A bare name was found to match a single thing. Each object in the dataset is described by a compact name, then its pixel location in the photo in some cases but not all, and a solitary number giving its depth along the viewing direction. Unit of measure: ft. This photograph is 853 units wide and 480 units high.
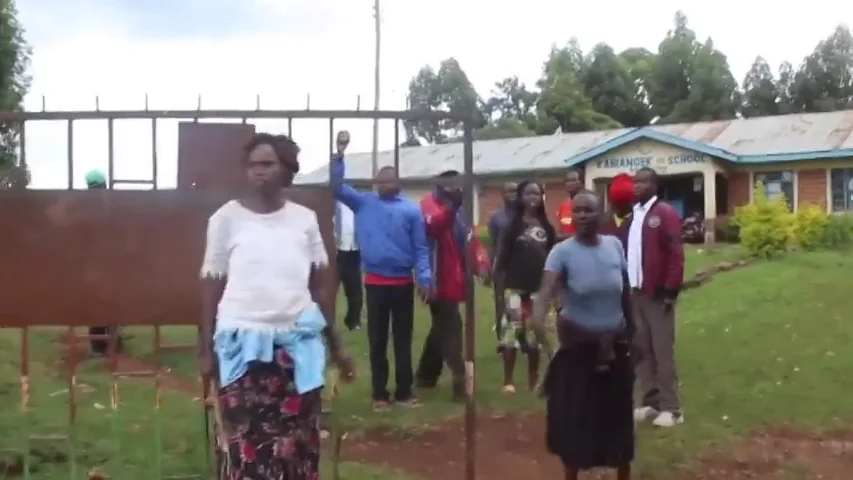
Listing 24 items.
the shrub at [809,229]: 63.52
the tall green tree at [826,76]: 149.38
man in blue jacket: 23.17
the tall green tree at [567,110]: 140.97
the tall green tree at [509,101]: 188.24
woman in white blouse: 13.25
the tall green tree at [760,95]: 150.71
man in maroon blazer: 22.61
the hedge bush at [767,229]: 58.18
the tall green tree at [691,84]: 145.63
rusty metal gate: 15.85
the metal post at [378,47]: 84.02
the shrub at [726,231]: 79.71
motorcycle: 81.51
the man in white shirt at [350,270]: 38.27
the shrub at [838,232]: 65.87
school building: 80.89
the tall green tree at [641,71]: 156.48
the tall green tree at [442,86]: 159.43
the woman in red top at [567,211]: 26.37
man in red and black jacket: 25.17
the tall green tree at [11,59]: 48.62
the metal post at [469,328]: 15.96
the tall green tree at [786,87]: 151.94
